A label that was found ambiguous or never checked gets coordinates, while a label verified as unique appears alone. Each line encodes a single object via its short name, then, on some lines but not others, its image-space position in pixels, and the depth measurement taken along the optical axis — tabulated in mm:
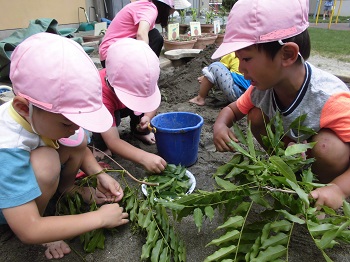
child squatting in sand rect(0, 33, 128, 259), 993
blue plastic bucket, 1741
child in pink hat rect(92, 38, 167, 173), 1619
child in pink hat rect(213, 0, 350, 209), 1234
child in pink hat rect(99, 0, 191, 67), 2723
